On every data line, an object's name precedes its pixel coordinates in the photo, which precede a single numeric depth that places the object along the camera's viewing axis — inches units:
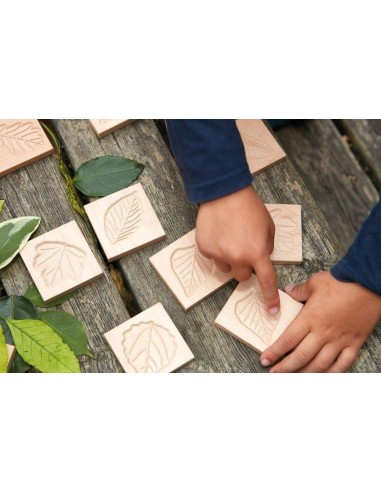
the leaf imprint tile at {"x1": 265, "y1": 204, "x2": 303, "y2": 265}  39.0
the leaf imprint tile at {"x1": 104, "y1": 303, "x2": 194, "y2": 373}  36.3
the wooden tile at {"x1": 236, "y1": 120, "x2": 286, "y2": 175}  41.4
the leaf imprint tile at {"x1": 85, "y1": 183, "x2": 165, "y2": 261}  39.2
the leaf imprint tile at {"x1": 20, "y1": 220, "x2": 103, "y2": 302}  38.0
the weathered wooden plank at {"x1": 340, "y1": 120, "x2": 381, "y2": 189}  61.4
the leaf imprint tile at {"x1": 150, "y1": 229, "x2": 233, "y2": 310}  37.9
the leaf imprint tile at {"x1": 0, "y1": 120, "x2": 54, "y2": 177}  41.1
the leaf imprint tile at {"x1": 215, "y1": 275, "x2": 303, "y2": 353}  37.1
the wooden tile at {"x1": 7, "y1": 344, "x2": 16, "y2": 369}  35.9
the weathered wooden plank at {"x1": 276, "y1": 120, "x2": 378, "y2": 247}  60.5
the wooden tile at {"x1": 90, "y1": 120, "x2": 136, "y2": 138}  41.8
